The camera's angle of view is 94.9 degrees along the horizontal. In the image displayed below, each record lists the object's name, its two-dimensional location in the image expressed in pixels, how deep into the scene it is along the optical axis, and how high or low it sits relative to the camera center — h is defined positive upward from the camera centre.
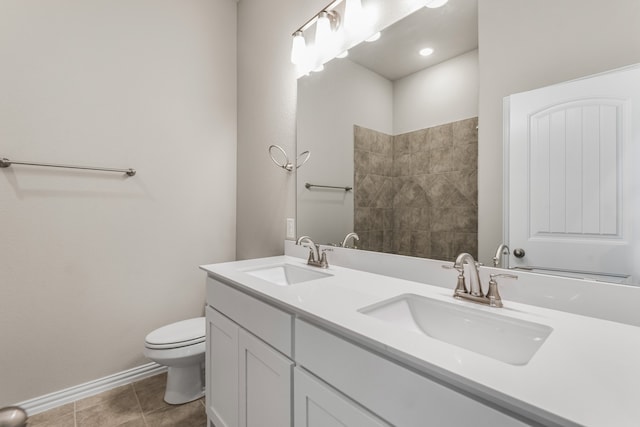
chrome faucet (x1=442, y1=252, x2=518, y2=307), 0.87 -0.23
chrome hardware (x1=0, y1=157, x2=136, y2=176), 1.48 +0.27
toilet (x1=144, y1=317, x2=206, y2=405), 1.58 -0.77
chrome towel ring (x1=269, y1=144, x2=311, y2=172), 1.77 +0.35
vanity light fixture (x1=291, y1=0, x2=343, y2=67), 1.54 +0.98
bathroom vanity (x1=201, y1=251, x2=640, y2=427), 0.48 -0.31
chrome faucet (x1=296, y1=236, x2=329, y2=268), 1.48 -0.22
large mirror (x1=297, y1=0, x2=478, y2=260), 1.09 +0.34
